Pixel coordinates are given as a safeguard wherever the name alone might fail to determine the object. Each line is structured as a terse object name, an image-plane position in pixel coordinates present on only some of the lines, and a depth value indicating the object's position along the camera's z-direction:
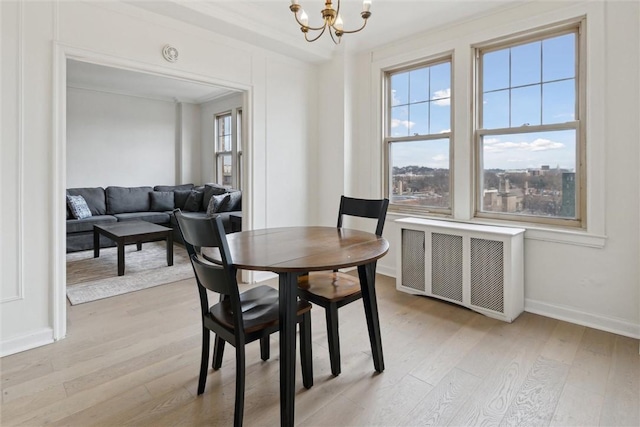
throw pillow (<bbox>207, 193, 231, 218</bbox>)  5.49
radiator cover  2.77
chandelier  1.96
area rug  3.48
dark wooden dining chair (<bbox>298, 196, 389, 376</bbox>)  1.96
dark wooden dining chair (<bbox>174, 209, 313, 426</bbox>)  1.49
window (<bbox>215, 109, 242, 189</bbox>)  6.54
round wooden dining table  1.54
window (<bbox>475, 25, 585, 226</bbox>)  2.76
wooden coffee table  4.04
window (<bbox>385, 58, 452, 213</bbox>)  3.54
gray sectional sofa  5.11
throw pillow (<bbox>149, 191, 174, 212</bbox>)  6.34
